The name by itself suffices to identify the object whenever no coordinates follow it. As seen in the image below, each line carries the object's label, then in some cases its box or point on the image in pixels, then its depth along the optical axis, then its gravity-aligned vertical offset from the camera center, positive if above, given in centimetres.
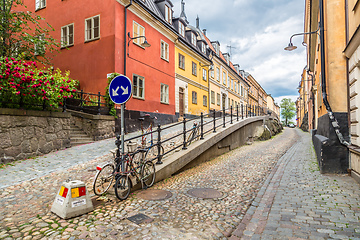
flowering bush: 729 +129
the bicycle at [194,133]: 933 -42
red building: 1380 +505
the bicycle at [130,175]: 493 -123
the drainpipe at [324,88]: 665 +112
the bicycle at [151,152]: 750 -96
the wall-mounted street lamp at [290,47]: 1061 +347
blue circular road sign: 525 +77
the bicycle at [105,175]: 481 -110
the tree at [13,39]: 961 +368
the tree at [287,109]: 7956 +457
